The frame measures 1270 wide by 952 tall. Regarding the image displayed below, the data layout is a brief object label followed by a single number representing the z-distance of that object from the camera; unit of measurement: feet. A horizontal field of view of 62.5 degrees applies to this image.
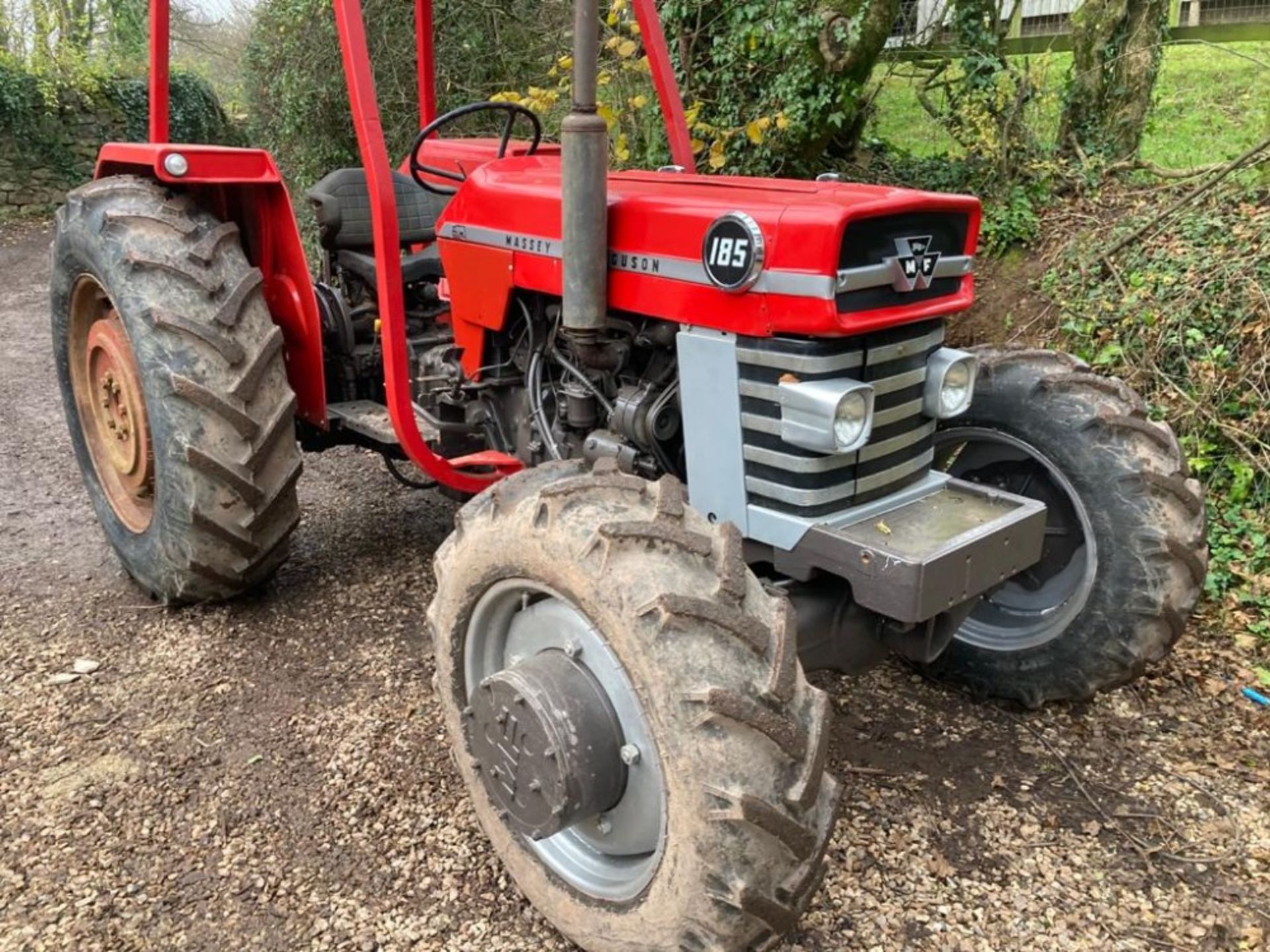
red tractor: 5.99
